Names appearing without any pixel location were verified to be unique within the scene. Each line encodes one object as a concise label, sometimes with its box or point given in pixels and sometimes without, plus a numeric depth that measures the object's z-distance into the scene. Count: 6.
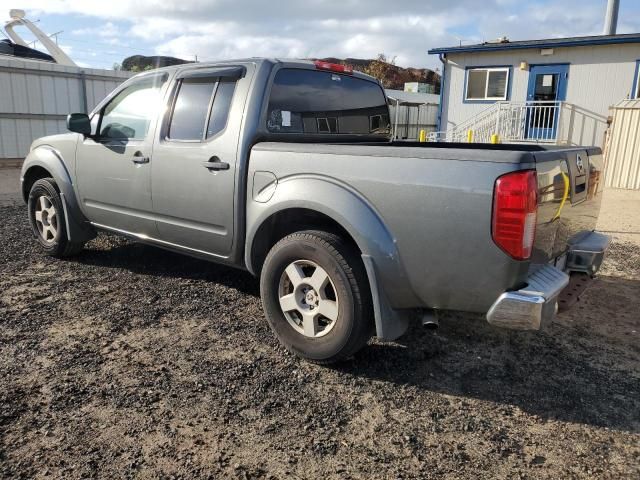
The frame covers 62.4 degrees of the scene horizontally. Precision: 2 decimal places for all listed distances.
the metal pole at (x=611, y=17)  19.69
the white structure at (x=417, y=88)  31.41
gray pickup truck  2.75
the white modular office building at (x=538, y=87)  15.91
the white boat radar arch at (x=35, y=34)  19.12
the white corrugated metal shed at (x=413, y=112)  25.41
